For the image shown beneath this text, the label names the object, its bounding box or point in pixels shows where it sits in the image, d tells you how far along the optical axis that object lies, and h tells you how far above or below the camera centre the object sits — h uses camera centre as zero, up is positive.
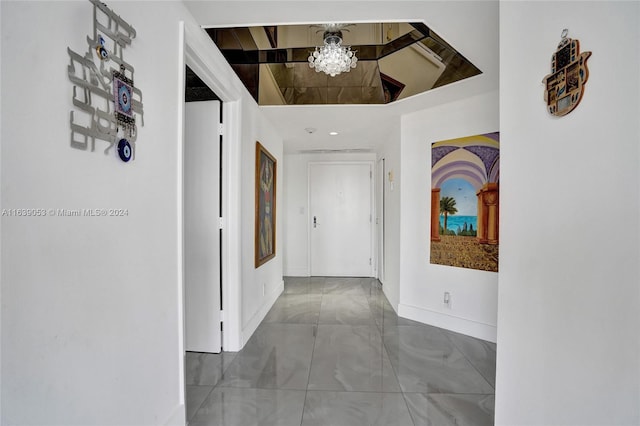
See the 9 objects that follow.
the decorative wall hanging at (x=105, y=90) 0.92 +0.41
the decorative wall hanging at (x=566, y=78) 0.85 +0.42
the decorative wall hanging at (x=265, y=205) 3.00 +0.06
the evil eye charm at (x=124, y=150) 1.10 +0.23
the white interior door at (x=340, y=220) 5.25 -0.15
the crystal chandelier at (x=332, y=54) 2.13 +1.15
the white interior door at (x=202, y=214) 2.38 -0.03
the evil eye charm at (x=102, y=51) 0.99 +0.54
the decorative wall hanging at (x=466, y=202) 2.69 +0.11
